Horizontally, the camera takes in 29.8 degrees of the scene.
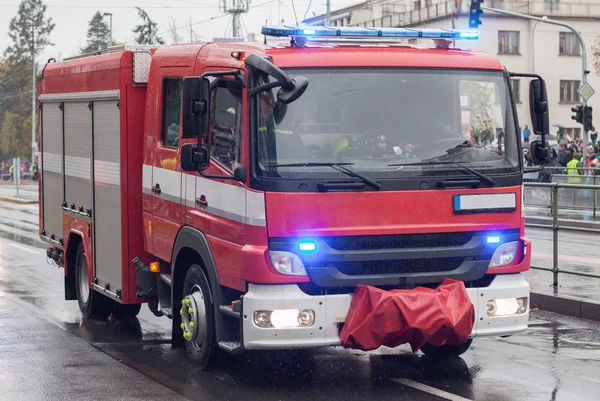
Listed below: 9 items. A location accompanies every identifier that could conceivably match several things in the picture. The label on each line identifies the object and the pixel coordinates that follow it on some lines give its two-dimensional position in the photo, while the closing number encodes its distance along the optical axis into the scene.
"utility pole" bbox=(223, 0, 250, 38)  41.53
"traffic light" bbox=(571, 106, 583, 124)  35.81
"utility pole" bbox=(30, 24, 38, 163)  114.59
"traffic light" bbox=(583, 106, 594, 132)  35.44
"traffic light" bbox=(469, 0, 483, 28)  34.25
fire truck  7.61
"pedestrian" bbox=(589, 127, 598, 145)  45.66
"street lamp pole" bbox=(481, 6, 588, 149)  35.38
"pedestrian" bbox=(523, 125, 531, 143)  29.78
